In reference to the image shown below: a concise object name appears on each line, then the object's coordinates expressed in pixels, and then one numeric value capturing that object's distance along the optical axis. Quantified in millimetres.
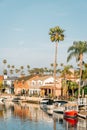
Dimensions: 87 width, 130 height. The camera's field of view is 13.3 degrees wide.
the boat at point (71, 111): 70688
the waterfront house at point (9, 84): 175875
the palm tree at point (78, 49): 96312
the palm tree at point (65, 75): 122438
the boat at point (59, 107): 80562
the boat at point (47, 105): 91438
